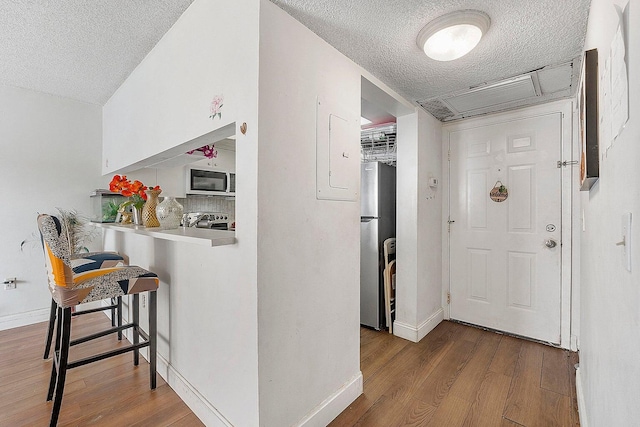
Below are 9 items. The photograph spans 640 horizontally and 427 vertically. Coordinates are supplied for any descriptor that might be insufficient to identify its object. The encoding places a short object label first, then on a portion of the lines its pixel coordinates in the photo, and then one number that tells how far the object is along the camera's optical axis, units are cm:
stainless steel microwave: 355
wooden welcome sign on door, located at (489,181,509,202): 274
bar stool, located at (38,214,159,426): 151
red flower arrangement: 204
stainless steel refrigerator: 287
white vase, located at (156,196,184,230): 186
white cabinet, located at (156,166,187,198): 339
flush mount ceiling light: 147
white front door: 255
